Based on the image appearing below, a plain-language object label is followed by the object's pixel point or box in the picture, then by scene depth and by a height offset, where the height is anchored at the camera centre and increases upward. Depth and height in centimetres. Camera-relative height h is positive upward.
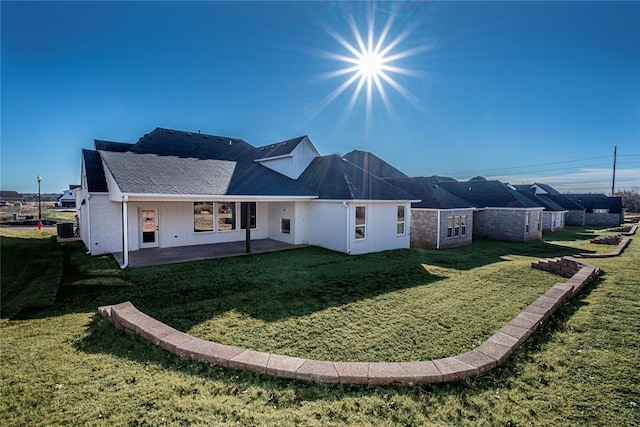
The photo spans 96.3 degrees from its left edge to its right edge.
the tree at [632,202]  5412 +68
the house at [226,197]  1165 +16
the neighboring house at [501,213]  2023 -62
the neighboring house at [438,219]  1692 -93
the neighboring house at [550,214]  2695 -96
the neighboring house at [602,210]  3487 -64
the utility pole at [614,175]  5094 +539
